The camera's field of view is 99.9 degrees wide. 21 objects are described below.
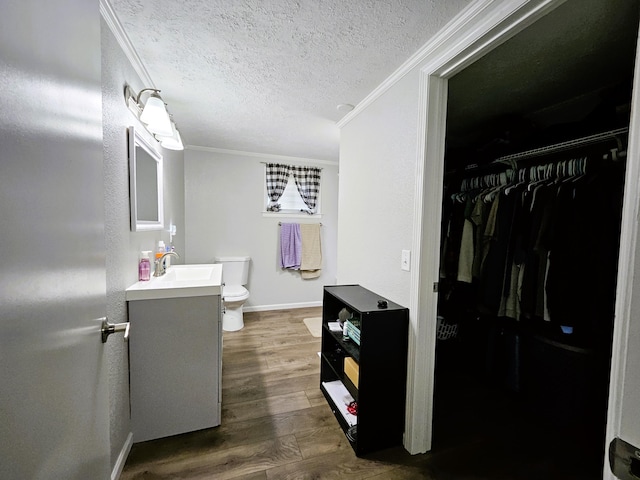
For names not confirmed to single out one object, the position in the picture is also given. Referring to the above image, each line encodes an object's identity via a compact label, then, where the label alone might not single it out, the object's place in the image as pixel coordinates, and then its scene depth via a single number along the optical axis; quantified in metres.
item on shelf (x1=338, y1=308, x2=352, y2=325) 1.88
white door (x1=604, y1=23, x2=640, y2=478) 0.40
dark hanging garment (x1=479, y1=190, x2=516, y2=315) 1.90
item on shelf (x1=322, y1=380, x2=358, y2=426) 1.65
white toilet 3.10
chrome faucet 1.98
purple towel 3.83
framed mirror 1.54
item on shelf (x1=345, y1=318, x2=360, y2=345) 1.62
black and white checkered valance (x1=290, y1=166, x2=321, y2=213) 3.88
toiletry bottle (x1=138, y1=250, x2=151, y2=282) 1.70
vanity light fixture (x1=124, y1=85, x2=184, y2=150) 1.54
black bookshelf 1.48
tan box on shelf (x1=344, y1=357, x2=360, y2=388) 1.63
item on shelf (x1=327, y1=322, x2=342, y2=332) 1.91
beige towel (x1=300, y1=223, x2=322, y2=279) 3.94
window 3.75
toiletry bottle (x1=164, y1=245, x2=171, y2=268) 2.26
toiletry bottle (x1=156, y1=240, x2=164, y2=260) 2.07
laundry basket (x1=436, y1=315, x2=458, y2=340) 2.50
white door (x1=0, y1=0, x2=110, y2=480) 0.41
